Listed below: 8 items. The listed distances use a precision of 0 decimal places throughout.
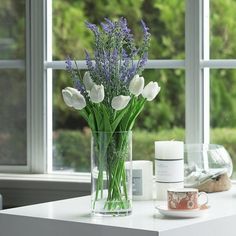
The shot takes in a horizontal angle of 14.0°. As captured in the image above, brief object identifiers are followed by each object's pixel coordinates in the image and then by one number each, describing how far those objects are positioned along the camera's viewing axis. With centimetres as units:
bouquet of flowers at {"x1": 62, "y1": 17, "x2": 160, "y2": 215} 299
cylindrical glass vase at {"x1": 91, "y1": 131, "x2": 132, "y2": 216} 300
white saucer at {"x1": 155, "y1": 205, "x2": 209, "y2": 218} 293
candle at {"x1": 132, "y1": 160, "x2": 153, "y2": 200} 338
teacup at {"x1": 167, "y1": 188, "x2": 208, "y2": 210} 299
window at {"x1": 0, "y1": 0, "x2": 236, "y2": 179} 415
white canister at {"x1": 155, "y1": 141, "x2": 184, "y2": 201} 338
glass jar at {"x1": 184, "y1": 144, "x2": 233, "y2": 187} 358
